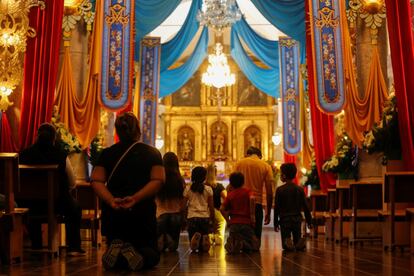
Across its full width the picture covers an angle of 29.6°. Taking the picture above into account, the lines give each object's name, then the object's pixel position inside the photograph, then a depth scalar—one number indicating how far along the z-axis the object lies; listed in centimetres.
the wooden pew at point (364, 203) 1169
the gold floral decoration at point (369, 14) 1349
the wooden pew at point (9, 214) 702
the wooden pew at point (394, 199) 952
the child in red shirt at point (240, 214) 942
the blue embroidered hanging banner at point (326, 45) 1313
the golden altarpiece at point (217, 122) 3612
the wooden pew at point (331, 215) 1381
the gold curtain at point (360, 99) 1302
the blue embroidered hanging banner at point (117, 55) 1310
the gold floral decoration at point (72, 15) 1337
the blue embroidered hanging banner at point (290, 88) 2105
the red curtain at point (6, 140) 1066
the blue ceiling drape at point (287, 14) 1698
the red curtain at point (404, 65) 1022
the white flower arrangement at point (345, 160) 1388
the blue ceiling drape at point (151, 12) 1720
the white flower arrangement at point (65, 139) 1173
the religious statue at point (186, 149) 3619
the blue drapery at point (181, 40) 2061
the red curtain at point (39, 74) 1071
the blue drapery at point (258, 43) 2247
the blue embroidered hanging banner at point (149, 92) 2020
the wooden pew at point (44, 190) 823
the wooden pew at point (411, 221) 872
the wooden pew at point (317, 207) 1606
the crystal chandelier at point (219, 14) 1997
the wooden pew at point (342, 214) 1242
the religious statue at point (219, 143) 3606
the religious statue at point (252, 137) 3638
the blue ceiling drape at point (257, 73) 2483
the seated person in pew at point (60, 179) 838
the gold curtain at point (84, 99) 1288
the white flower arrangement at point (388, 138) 1059
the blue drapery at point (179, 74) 2483
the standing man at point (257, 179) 1017
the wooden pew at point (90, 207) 1110
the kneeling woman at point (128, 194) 633
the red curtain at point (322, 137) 1579
